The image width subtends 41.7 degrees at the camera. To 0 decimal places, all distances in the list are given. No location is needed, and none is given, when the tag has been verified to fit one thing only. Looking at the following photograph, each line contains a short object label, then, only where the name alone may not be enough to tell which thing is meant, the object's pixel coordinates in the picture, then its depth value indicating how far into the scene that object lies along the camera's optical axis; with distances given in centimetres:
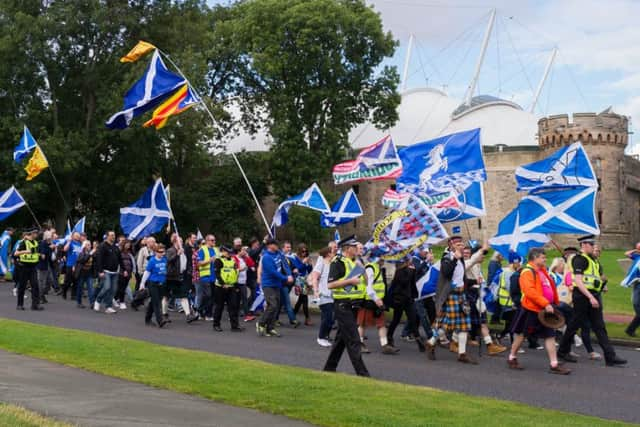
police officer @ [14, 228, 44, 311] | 1770
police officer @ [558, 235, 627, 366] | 1220
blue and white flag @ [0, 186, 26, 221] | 2628
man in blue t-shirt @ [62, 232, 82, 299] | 2208
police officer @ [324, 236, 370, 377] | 1016
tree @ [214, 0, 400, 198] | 4634
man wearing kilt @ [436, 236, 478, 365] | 1222
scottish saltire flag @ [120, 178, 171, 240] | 2089
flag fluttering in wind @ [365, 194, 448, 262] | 1324
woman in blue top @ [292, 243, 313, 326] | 1806
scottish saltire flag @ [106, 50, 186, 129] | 2042
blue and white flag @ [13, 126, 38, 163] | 2620
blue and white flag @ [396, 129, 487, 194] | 1550
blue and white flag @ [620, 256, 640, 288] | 1568
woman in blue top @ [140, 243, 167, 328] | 1621
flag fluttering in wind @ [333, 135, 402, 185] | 2153
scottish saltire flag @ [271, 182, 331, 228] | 2230
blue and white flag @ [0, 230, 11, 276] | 2709
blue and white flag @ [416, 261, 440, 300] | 1386
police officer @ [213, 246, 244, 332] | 1585
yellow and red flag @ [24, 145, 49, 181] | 2569
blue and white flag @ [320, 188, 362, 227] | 2364
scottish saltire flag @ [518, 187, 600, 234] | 1351
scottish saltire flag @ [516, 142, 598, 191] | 1389
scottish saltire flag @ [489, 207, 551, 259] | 1430
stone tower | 6800
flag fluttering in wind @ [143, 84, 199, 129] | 2056
